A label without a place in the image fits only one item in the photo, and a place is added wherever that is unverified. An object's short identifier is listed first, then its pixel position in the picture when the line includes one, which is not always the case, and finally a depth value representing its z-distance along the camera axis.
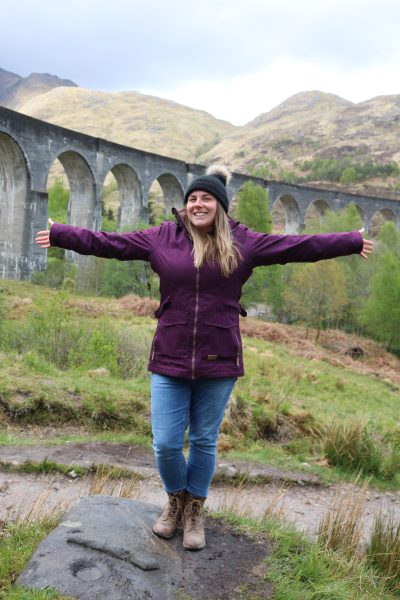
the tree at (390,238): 36.72
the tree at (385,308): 26.95
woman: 3.11
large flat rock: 2.77
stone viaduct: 22.73
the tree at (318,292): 25.56
